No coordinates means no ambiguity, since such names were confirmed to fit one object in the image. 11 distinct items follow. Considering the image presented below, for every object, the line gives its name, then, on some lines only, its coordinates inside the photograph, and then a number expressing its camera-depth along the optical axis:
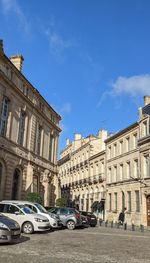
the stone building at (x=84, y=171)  47.50
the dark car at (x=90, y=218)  27.23
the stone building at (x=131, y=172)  33.53
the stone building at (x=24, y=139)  27.38
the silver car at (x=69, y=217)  22.58
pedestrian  30.52
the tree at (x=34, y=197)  29.16
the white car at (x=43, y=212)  19.36
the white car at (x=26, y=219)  16.72
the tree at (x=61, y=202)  35.44
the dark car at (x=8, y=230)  11.67
